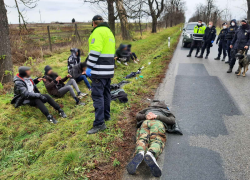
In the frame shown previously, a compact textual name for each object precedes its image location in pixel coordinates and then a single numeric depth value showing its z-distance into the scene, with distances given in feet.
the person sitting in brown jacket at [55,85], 17.39
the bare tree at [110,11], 36.66
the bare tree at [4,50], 17.78
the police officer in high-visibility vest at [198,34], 36.70
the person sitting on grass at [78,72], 20.90
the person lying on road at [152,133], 8.58
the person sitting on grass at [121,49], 22.72
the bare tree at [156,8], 90.53
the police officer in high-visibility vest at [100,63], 10.43
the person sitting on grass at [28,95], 13.79
